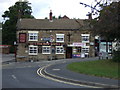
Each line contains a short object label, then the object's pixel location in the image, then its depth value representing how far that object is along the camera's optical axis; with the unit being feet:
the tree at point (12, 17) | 258.57
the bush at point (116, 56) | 88.69
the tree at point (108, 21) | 69.93
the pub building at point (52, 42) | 162.91
